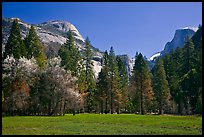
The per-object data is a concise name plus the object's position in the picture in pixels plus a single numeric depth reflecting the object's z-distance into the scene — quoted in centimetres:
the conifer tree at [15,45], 4148
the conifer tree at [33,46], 4614
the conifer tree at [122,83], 5711
